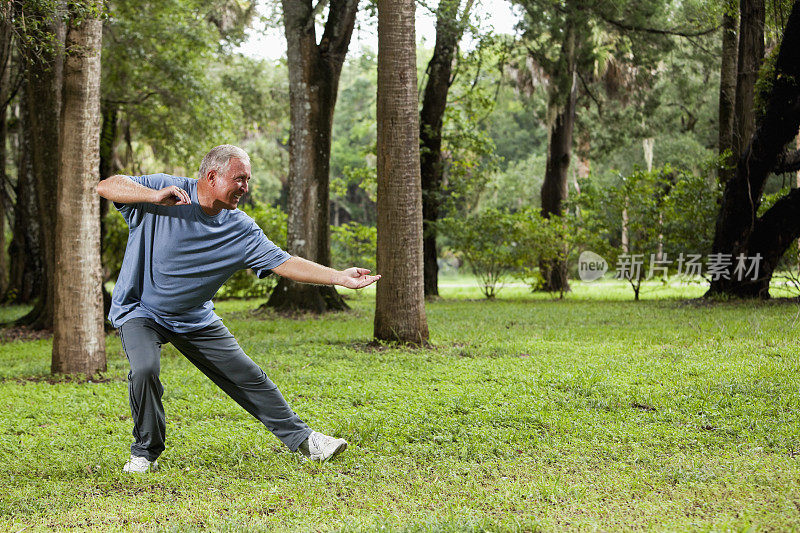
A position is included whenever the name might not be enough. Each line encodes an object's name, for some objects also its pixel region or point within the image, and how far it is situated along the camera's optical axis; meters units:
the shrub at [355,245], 21.03
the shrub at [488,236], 18.48
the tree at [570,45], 18.08
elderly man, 4.32
